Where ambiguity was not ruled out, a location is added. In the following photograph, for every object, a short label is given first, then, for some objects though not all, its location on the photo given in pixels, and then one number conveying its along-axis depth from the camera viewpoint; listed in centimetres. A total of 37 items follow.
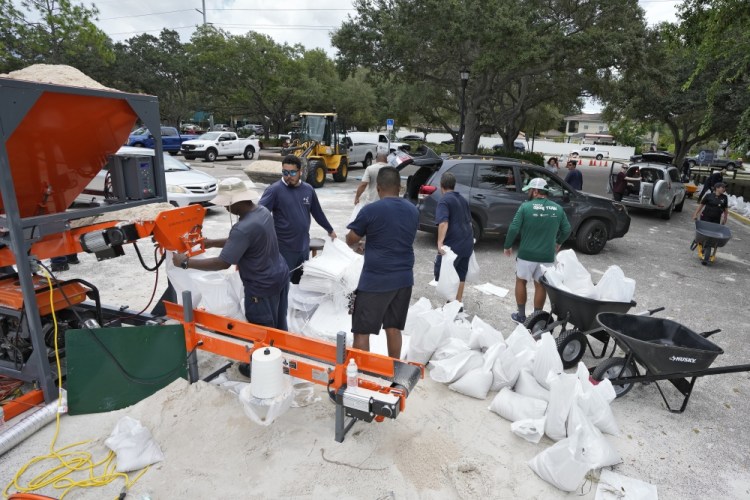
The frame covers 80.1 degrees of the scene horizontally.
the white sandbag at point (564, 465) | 273
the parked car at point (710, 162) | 3320
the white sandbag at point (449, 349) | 405
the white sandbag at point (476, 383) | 371
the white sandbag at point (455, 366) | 381
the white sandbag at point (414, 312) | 451
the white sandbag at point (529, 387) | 358
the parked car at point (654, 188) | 1191
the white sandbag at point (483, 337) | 411
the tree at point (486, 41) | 1437
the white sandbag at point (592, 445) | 288
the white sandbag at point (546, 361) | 363
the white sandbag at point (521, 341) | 381
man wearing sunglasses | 466
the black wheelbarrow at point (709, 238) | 775
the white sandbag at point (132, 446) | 282
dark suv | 784
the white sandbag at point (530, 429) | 320
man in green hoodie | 487
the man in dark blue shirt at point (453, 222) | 513
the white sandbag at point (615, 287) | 427
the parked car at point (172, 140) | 2450
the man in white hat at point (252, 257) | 320
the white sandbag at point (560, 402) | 314
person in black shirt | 858
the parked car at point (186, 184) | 927
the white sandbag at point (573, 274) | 463
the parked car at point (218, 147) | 2192
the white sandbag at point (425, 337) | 408
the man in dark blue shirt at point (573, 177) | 1119
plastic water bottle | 269
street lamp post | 1448
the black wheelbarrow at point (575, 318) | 405
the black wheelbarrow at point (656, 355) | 338
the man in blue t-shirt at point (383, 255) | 339
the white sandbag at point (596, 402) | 321
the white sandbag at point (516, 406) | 340
